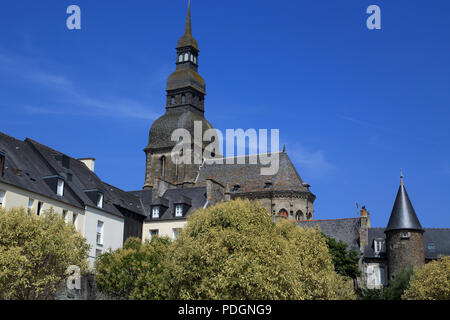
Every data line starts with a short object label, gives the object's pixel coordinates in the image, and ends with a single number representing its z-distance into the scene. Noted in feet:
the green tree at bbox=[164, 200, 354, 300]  93.71
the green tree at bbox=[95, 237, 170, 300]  117.19
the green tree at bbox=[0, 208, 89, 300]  91.35
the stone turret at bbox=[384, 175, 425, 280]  175.63
